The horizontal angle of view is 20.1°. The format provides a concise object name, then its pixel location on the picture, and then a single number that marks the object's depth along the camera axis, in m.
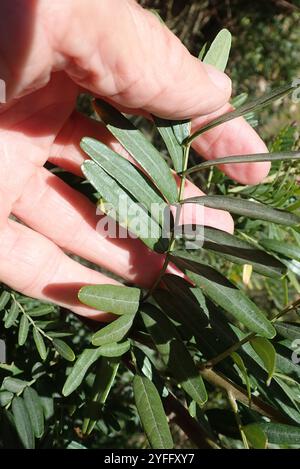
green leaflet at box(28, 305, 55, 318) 0.34
